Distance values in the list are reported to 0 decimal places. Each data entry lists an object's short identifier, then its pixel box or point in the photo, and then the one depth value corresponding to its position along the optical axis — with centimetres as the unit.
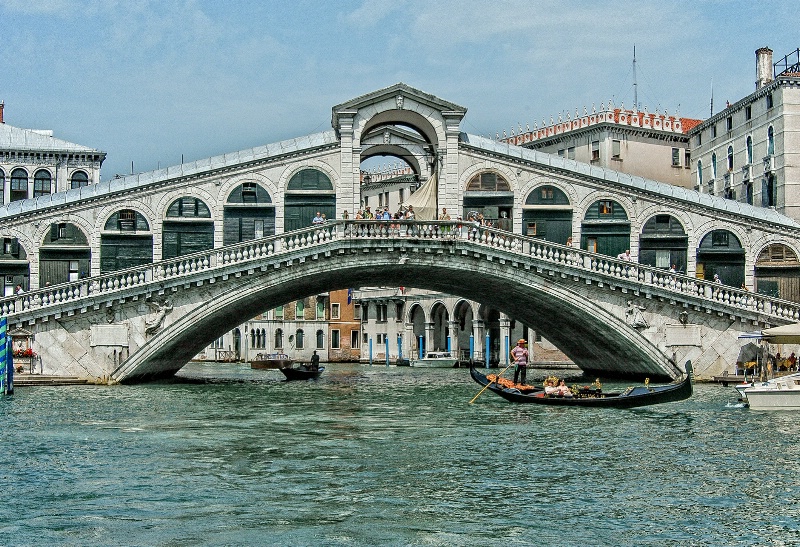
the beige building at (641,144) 5962
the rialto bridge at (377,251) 3428
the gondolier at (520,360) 3080
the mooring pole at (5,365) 3092
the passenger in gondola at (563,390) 2713
